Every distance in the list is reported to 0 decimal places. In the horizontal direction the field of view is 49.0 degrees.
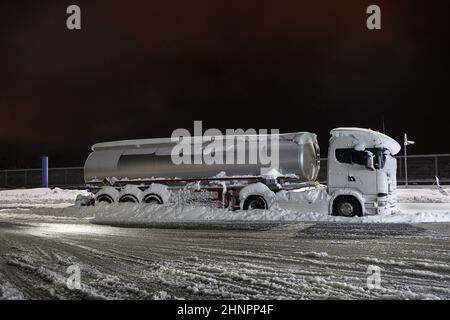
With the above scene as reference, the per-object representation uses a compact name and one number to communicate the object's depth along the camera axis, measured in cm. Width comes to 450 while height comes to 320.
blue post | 4009
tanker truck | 1688
